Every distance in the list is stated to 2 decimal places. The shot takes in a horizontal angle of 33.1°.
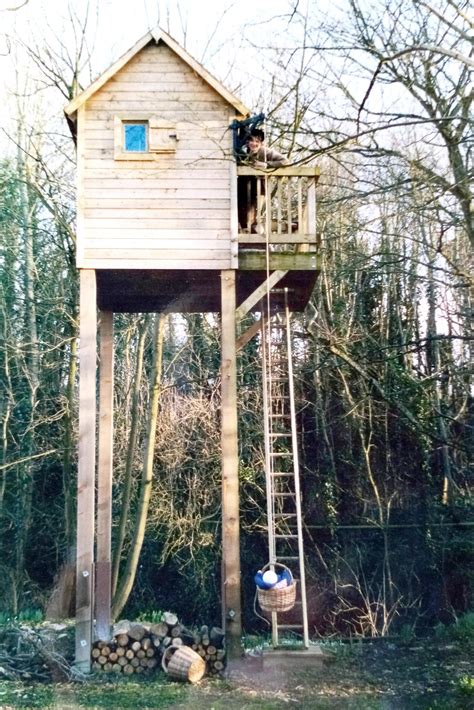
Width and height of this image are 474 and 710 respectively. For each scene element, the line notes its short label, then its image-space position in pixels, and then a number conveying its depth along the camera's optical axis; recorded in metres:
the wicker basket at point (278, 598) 9.20
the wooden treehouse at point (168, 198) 10.10
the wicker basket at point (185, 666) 9.20
